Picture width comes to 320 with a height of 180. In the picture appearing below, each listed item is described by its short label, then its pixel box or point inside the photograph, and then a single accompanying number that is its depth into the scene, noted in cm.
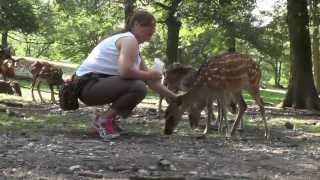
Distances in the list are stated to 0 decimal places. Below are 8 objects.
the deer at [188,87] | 1006
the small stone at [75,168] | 583
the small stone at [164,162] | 613
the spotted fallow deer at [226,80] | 968
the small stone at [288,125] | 1228
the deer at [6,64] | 2040
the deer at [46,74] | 1847
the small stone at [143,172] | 573
